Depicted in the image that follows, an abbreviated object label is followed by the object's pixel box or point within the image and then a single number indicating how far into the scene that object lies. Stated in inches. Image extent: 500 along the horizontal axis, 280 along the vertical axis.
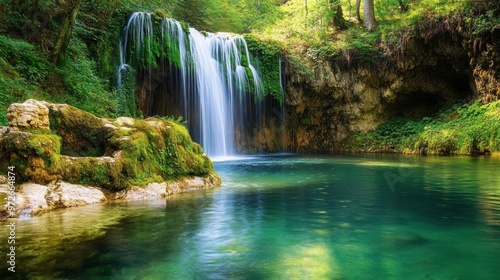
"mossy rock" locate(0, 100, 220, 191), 263.0
